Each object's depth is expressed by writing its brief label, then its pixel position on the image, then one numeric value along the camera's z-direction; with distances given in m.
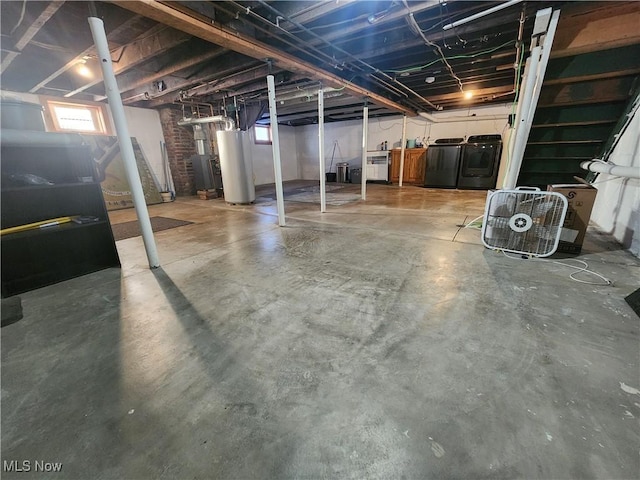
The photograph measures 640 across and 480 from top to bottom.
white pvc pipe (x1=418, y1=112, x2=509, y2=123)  7.18
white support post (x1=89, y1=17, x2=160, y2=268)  1.97
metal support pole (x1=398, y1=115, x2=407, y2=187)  7.75
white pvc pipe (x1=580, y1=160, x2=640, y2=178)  2.29
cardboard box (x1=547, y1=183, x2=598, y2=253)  2.36
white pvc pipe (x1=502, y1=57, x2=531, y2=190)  2.53
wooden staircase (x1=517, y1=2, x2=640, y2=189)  2.36
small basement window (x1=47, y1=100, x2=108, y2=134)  5.25
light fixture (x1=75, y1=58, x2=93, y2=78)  3.87
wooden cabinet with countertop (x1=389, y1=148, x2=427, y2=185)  7.97
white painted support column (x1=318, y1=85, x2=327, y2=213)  4.31
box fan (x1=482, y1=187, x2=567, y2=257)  2.25
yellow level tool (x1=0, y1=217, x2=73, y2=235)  2.07
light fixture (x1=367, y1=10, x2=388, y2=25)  2.47
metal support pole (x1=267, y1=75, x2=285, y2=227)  3.35
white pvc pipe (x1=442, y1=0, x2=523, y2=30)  2.24
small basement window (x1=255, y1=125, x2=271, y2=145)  9.68
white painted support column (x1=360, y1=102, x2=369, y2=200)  5.34
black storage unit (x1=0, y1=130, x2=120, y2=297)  2.07
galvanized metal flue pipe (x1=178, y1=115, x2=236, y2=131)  5.62
